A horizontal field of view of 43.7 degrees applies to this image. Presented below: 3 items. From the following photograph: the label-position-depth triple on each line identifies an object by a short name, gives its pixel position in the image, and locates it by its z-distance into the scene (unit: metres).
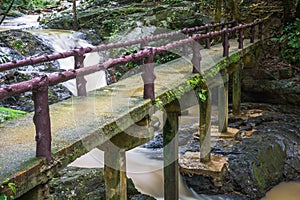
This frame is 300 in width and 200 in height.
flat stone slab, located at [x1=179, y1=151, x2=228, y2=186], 6.38
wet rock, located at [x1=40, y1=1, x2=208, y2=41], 12.51
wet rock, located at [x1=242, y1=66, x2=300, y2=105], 10.12
